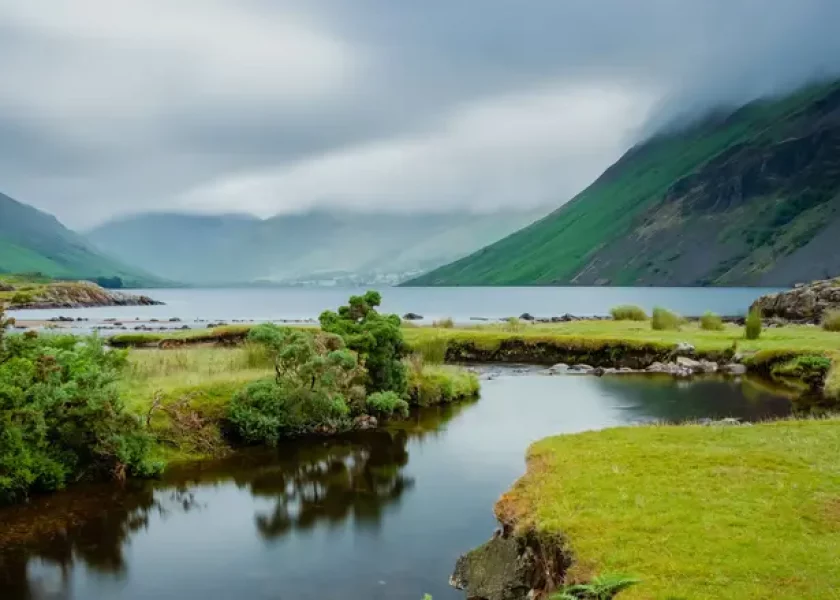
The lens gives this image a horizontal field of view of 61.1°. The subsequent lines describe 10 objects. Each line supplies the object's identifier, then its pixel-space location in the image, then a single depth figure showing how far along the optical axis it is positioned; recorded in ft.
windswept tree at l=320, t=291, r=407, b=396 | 125.59
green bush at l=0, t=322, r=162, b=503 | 75.28
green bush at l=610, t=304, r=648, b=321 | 289.74
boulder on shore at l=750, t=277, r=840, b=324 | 291.97
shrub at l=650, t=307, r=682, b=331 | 235.81
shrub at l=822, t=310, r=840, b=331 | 212.15
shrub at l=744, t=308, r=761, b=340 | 197.88
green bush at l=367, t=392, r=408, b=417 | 120.16
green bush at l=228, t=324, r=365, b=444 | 103.96
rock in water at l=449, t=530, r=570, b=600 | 44.36
